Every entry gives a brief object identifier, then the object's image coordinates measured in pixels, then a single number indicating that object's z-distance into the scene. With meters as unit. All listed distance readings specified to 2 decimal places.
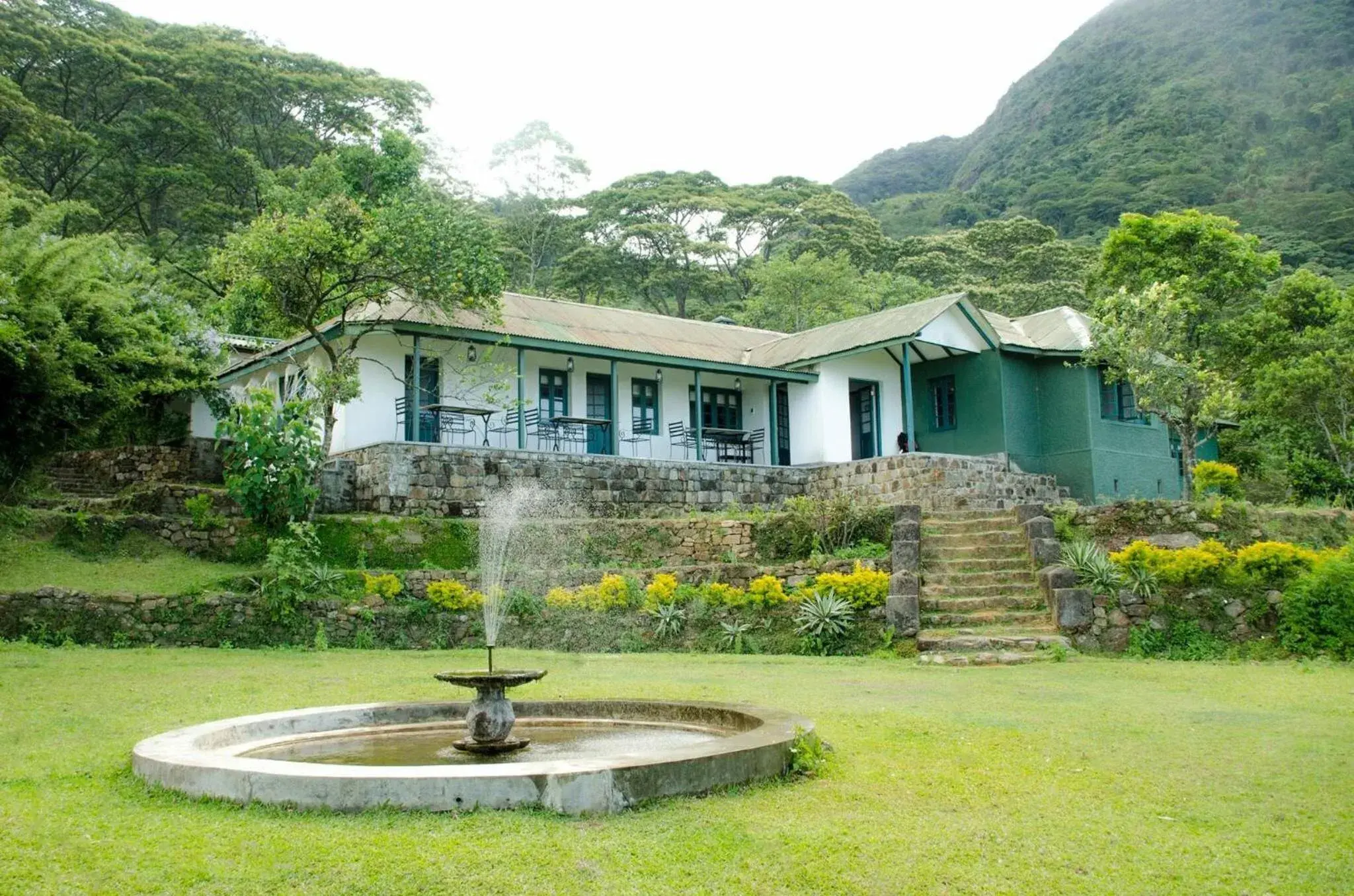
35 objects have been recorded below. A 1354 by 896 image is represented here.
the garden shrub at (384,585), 15.55
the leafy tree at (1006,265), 44.16
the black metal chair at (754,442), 26.94
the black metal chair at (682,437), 25.80
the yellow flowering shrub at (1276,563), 13.70
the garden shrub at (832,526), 17.25
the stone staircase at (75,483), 21.92
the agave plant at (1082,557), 14.48
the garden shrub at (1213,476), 19.97
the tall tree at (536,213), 45.91
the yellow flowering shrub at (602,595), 15.77
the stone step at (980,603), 14.85
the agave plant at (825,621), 14.70
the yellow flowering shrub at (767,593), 15.29
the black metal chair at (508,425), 23.03
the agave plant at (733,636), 15.04
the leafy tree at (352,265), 19.64
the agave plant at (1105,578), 14.22
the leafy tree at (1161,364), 20.30
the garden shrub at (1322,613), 12.95
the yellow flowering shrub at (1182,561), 13.98
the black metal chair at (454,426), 22.58
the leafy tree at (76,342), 16.12
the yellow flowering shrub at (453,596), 15.64
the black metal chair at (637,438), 25.03
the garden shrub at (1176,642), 13.48
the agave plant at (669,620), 15.37
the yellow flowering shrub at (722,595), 15.48
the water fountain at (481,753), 5.30
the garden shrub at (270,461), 16.70
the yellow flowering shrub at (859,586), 14.82
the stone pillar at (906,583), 14.29
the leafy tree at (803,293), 39.41
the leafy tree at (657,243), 47.38
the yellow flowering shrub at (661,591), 15.66
